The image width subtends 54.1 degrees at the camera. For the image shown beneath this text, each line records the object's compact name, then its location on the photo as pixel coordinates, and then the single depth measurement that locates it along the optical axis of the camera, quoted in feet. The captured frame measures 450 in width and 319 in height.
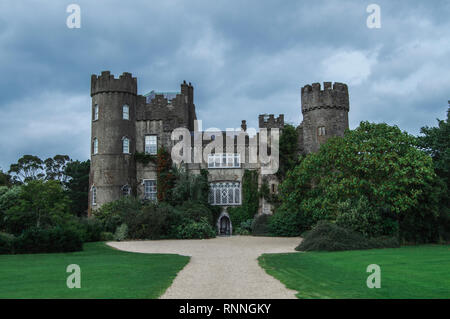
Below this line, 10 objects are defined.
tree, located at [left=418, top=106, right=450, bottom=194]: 93.66
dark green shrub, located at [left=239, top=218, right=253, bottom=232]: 116.57
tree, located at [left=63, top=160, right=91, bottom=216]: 166.71
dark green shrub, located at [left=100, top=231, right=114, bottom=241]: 94.90
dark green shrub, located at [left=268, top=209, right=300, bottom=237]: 107.96
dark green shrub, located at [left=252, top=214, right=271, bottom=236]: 111.24
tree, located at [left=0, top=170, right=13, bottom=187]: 134.72
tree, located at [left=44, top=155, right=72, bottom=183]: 192.34
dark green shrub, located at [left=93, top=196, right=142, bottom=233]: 100.73
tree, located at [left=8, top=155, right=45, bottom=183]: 179.73
